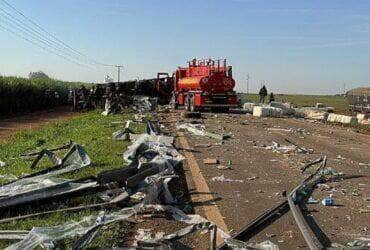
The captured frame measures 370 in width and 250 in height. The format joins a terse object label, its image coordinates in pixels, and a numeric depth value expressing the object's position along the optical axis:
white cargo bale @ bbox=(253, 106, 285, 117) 35.16
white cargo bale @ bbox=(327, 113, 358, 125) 33.82
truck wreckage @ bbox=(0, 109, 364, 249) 5.50
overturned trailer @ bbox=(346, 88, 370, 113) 45.44
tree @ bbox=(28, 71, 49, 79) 86.28
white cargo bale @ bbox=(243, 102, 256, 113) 42.12
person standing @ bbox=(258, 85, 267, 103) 50.22
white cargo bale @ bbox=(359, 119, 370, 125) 34.62
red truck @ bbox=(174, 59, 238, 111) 34.44
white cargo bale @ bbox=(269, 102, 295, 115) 39.38
